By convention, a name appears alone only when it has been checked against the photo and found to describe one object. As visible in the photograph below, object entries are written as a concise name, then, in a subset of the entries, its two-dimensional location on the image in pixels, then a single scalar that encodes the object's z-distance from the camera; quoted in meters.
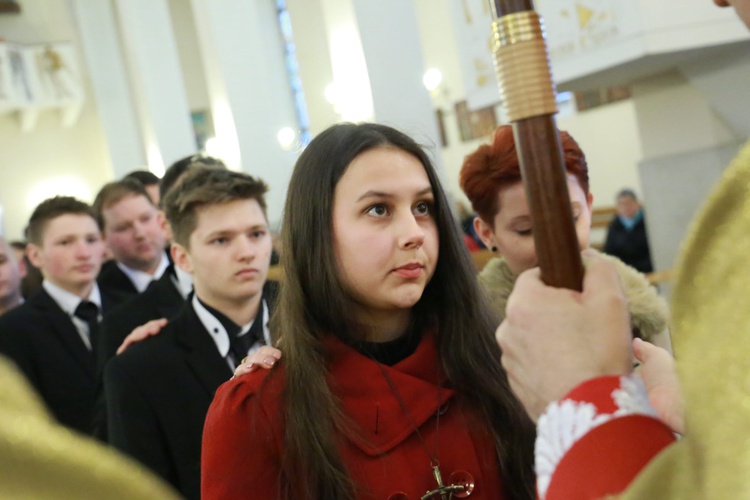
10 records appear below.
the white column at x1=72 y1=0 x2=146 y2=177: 16.73
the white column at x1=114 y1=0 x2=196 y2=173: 13.38
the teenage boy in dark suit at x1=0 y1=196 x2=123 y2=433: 4.19
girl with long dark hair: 1.70
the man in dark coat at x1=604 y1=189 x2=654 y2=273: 8.77
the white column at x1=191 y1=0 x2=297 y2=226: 10.66
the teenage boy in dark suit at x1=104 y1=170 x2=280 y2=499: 2.86
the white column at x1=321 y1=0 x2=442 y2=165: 6.72
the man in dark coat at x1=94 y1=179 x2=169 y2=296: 5.04
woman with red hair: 2.15
